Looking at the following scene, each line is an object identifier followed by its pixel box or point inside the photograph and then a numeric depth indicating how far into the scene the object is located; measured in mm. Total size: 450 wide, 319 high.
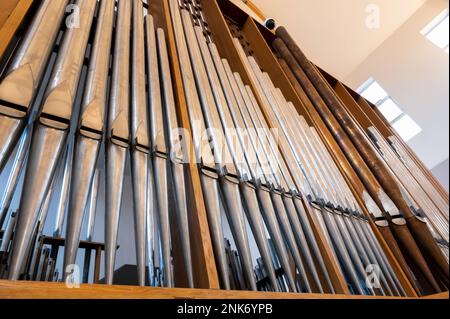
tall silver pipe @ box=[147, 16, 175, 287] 892
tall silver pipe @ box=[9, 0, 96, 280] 691
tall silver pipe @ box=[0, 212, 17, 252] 1378
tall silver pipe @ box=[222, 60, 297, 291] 1141
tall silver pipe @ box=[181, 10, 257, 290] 1071
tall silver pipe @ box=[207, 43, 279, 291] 1115
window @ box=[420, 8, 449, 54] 5977
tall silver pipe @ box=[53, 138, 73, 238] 1271
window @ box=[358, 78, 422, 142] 6560
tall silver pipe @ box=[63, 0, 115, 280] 779
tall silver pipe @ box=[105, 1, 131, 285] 829
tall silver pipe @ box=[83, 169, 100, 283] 1319
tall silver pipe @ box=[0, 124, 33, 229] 913
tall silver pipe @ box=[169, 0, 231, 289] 1017
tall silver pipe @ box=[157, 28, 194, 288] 956
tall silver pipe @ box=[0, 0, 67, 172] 839
